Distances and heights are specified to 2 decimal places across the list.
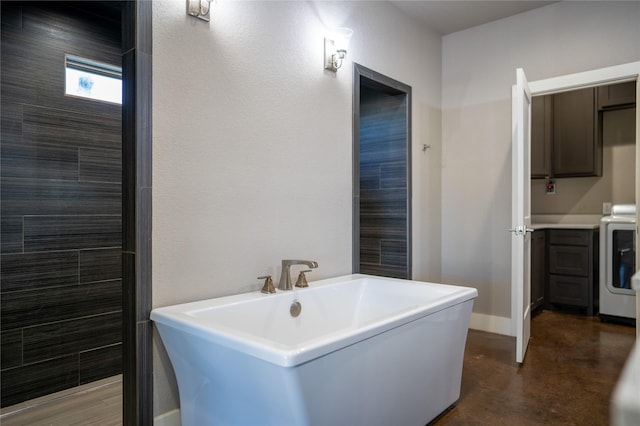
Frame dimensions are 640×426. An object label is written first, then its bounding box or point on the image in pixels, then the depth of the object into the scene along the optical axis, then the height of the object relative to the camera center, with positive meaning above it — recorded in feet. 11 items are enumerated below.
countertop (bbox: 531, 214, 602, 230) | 13.93 -0.33
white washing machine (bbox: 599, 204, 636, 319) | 12.41 -1.63
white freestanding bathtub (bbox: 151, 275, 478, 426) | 4.23 -1.83
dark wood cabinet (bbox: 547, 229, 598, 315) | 13.64 -1.88
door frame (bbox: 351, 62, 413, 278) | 9.56 +1.71
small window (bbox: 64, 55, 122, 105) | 8.23 +2.78
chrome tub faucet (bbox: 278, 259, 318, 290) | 7.30 -1.14
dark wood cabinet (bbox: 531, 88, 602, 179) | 14.10 +2.74
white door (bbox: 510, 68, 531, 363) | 9.29 +0.15
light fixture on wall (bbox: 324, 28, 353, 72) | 8.77 +3.59
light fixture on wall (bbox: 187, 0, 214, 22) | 6.31 +3.17
